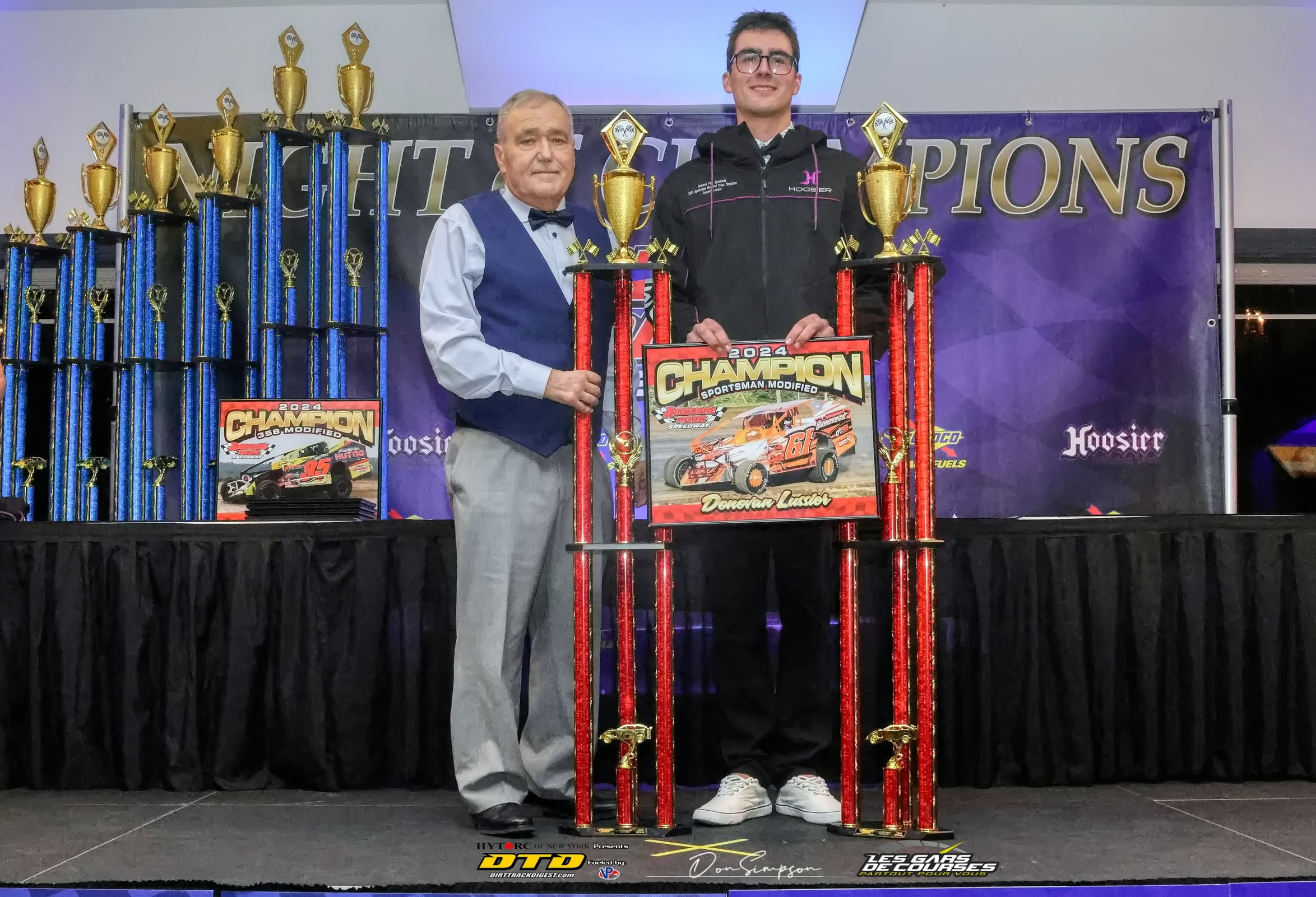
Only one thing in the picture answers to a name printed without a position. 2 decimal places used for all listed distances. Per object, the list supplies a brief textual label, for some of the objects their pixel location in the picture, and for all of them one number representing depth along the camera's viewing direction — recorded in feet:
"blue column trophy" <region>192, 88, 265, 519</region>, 13.93
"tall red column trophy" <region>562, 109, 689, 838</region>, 7.72
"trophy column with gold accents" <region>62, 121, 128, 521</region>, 14.21
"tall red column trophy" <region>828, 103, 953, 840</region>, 7.59
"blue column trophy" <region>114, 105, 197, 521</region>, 13.96
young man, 8.41
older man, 8.02
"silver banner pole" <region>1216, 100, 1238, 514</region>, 13.61
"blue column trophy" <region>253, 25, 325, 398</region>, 13.82
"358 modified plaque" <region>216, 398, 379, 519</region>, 11.00
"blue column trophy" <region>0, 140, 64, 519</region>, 14.28
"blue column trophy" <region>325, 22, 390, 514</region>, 13.64
